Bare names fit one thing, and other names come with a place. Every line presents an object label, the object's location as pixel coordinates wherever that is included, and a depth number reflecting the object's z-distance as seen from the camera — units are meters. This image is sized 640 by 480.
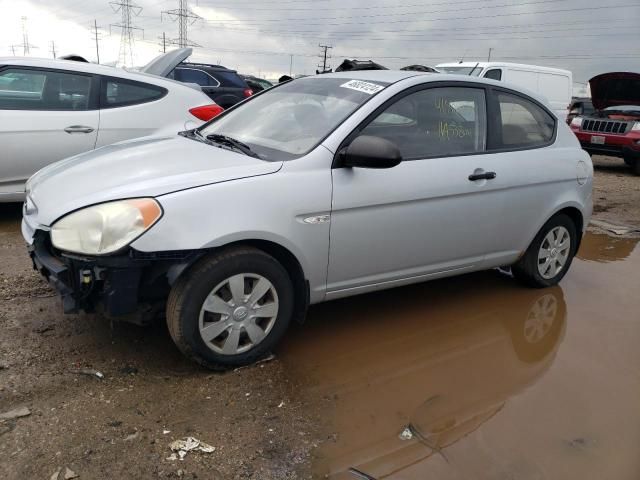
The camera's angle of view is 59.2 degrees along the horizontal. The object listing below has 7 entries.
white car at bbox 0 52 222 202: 5.14
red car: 11.12
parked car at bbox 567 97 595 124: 12.52
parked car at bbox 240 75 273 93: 15.82
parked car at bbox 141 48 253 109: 10.80
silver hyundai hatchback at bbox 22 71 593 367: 2.72
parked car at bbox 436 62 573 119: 11.99
